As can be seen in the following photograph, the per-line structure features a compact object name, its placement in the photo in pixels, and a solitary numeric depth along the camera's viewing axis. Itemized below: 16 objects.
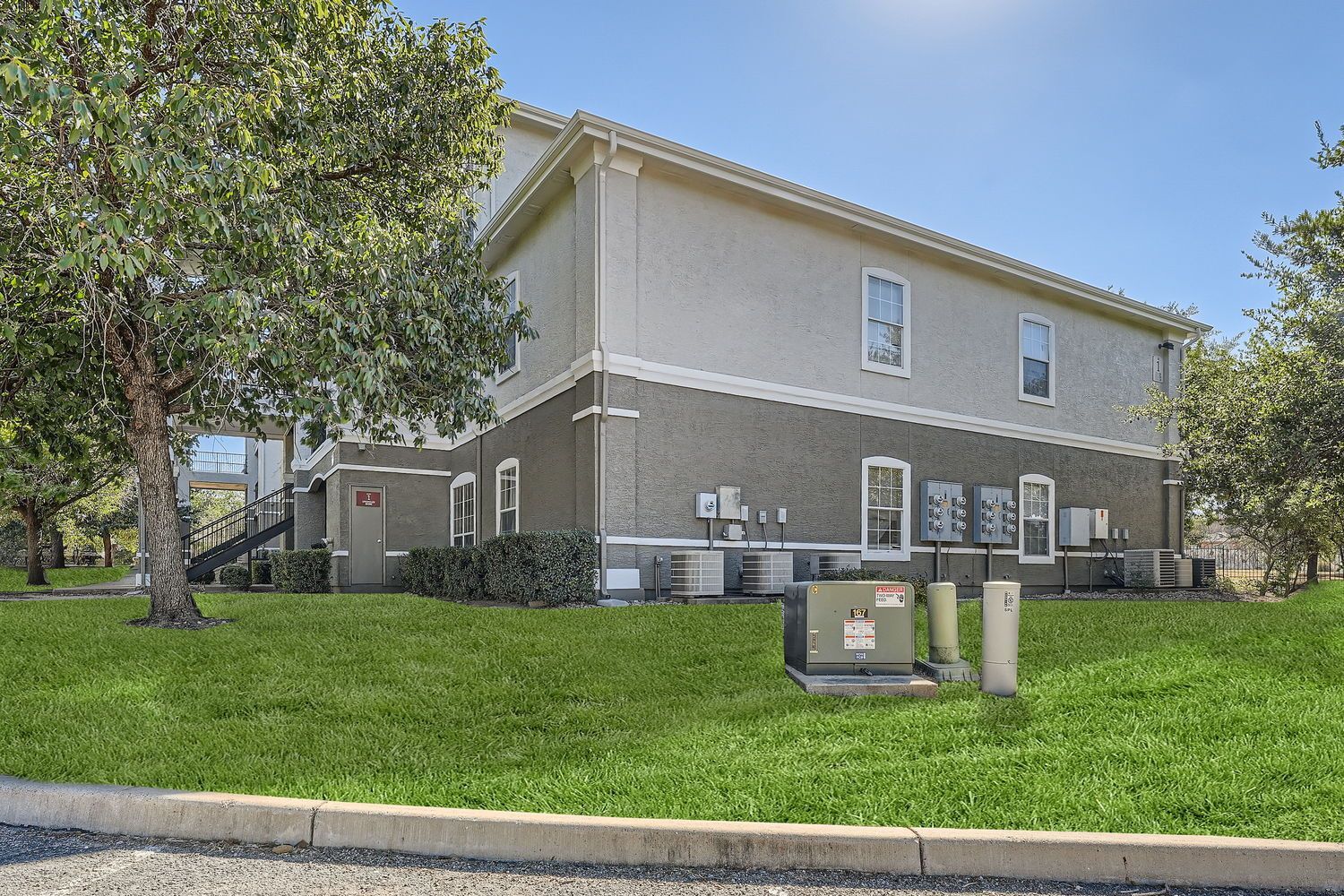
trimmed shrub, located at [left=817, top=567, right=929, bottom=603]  12.44
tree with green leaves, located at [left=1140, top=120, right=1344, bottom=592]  12.98
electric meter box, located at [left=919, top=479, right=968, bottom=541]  15.45
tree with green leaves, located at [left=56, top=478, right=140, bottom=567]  28.50
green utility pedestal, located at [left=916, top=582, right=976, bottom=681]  6.77
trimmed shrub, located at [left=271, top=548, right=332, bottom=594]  18.28
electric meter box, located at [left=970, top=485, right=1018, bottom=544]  16.19
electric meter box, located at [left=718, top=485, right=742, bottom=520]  13.01
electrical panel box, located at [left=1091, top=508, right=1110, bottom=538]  18.27
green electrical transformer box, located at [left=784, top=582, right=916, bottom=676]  6.59
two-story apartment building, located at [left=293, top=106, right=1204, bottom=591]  12.55
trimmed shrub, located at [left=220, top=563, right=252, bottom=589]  22.06
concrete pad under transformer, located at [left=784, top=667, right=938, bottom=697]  6.33
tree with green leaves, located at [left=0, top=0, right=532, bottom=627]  7.31
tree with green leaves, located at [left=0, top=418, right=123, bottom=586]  11.62
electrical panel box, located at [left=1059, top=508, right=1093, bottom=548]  17.61
